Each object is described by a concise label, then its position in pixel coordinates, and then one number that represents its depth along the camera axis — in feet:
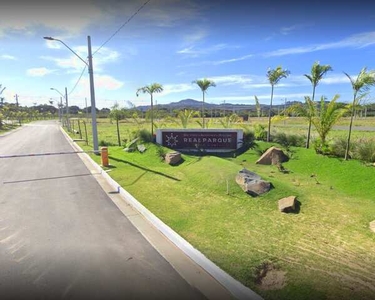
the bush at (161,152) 49.13
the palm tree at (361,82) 38.42
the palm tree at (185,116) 65.07
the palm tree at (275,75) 56.90
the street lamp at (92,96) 56.08
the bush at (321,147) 42.31
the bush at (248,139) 55.83
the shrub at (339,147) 41.04
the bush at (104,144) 72.61
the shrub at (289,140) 53.21
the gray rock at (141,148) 54.31
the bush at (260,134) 59.11
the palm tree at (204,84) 71.81
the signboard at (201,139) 55.47
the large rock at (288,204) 23.32
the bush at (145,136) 57.31
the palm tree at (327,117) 44.72
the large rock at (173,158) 45.12
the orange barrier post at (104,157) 43.39
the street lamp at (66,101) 144.27
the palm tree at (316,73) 48.24
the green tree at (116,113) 72.74
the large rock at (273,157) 44.62
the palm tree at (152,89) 64.85
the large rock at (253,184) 27.02
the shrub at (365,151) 36.76
